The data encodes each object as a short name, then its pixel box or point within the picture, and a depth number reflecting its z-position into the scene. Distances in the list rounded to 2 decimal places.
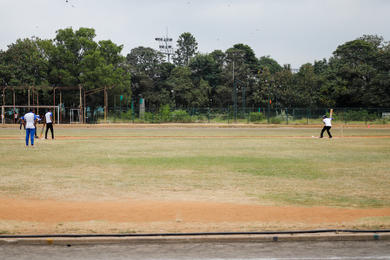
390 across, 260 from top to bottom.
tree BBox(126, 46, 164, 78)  87.74
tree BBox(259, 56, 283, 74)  97.99
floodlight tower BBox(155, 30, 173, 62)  92.56
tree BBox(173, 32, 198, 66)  101.94
